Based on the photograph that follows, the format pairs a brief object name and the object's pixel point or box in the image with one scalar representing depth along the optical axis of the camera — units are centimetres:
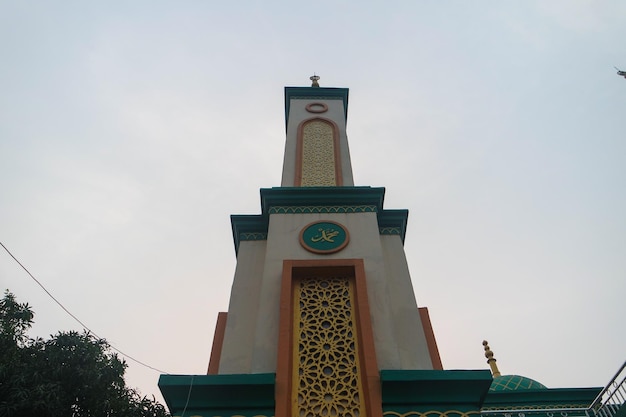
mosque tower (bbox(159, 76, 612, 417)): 450
